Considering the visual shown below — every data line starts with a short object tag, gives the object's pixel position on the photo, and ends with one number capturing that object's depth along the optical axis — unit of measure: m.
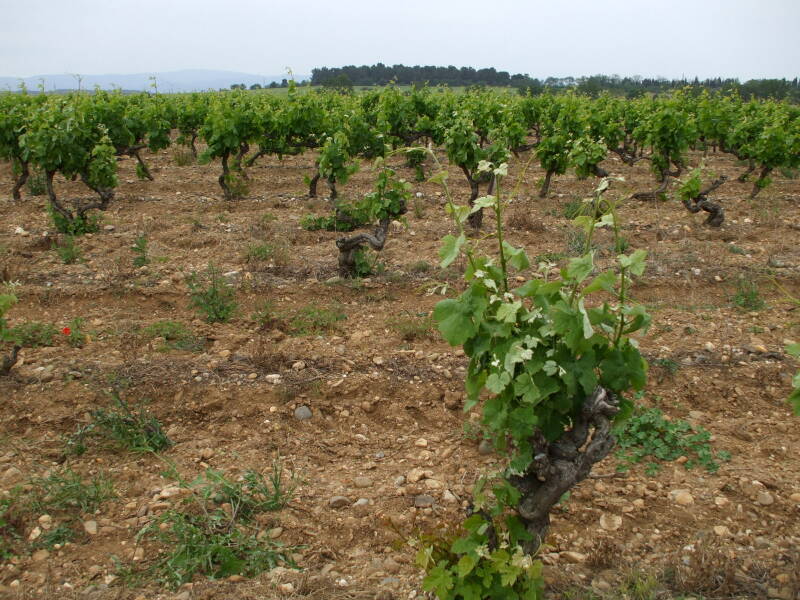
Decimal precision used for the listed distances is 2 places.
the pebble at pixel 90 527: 3.54
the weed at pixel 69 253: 7.66
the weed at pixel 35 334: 5.63
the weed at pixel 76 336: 5.62
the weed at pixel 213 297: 6.12
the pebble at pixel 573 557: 3.30
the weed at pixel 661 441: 4.11
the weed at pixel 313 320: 6.00
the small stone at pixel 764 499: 3.67
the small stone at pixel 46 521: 3.56
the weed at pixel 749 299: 6.42
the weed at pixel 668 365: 5.10
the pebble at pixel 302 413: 4.66
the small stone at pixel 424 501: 3.71
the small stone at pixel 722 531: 3.45
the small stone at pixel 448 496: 3.76
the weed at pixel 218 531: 3.24
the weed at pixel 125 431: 4.27
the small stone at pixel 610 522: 3.57
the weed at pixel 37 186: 11.10
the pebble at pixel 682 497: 3.71
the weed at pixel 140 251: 7.39
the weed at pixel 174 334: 5.61
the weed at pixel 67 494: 3.67
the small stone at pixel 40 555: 3.34
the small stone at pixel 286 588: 3.07
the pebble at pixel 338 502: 3.75
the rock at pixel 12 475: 3.93
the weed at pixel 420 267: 7.47
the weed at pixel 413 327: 5.79
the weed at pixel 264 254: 7.61
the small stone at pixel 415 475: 3.94
